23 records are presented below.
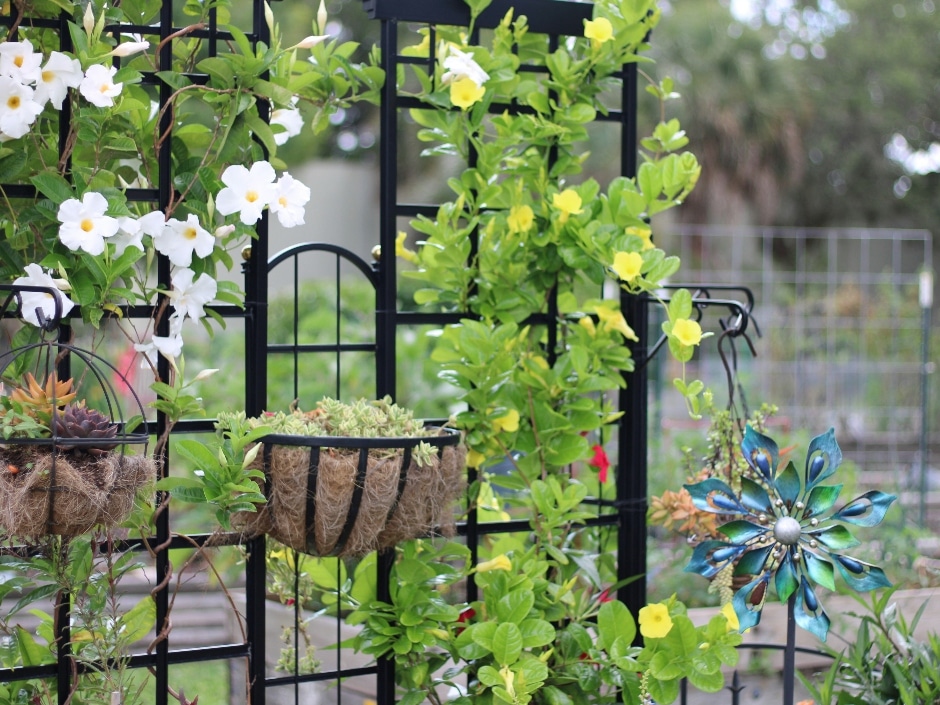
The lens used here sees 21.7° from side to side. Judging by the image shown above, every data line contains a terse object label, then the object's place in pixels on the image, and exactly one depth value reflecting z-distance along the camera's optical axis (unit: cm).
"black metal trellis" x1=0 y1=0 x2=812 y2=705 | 397
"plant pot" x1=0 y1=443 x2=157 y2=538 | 368
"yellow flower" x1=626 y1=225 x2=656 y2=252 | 422
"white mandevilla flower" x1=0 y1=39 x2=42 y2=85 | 381
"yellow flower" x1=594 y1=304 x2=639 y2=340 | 425
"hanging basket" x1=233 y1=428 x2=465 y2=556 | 389
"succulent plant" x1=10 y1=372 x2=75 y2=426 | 374
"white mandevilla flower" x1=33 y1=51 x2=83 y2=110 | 384
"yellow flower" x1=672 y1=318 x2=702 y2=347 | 403
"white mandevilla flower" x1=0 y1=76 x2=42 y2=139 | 381
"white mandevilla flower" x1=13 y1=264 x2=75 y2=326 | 383
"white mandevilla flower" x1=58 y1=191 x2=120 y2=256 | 382
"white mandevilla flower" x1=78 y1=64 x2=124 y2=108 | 383
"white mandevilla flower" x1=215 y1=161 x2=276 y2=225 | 393
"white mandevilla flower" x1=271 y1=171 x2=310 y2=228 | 396
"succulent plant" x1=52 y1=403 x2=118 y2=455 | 371
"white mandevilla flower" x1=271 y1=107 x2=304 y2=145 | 416
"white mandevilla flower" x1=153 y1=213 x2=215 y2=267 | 394
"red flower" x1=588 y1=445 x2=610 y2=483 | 449
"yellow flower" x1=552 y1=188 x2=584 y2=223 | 419
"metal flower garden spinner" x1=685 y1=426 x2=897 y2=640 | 390
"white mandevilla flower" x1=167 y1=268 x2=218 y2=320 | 395
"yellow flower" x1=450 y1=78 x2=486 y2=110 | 412
